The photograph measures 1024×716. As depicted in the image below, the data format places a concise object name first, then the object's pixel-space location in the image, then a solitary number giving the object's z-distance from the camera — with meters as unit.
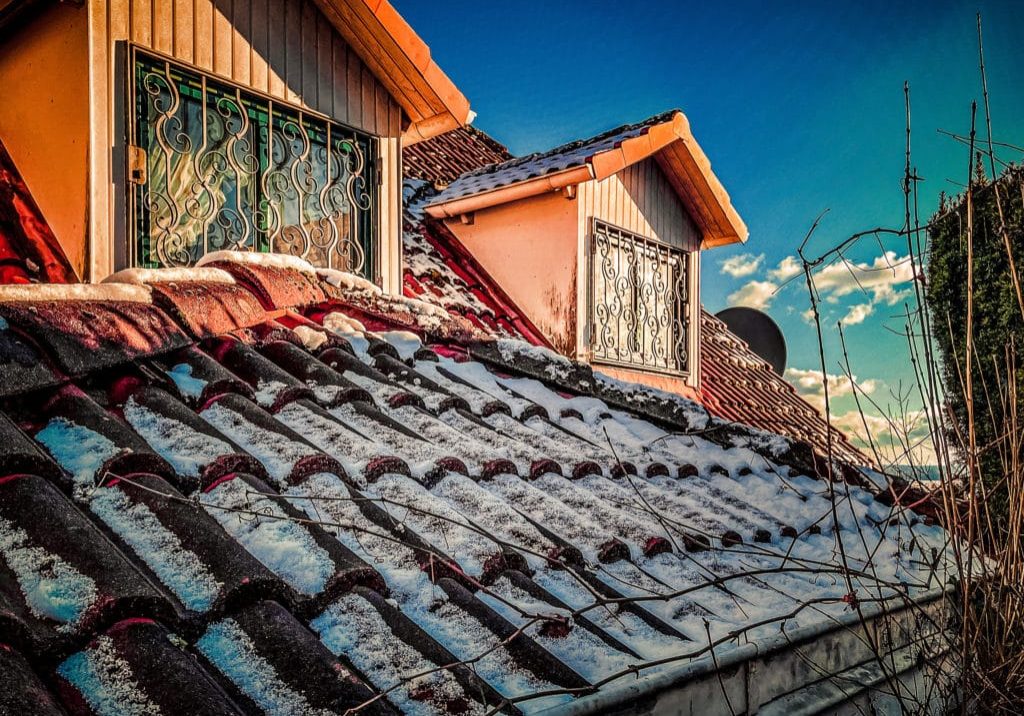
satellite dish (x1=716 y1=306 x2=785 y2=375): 11.36
